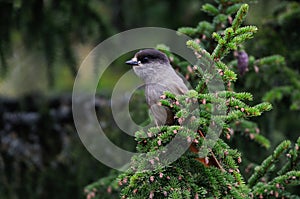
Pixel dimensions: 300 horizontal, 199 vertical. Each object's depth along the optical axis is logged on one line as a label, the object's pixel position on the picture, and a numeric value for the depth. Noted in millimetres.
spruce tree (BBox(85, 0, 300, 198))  4461
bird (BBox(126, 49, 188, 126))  5464
